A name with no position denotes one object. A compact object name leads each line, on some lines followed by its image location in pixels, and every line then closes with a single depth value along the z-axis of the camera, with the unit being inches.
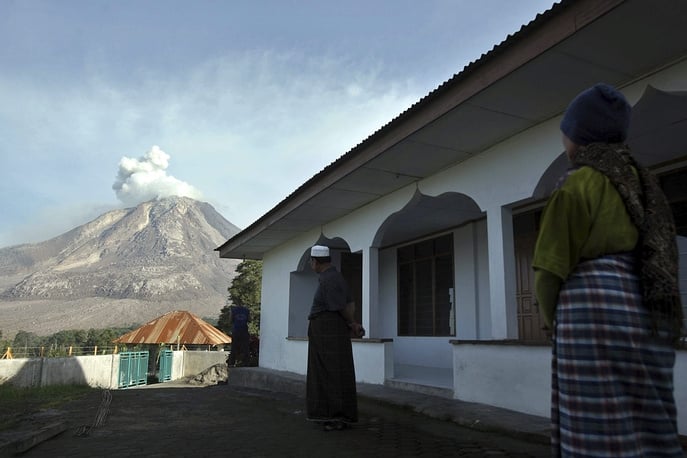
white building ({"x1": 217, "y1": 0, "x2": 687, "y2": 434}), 156.5
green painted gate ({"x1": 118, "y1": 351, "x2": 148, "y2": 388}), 719.7
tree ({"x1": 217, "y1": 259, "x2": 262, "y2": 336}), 1042.7
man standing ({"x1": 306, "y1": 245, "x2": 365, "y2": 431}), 176.6
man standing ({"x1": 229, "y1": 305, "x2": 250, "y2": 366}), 502.6
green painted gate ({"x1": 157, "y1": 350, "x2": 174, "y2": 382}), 836.6
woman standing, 57.6
